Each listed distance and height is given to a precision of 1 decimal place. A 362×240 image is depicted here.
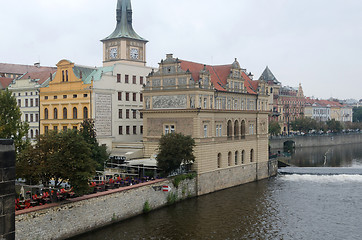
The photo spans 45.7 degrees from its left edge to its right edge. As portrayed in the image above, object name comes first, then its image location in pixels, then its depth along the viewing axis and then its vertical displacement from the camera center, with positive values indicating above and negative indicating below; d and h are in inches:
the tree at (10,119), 1696.6 +46.6
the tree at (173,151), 1811.0 -89.3
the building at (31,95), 2610.7 +223.9
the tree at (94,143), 1903.3 -57.0
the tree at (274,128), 4877.5 +21.1
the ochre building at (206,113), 2028.8 +83.4
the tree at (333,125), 5876.0 +64.3
